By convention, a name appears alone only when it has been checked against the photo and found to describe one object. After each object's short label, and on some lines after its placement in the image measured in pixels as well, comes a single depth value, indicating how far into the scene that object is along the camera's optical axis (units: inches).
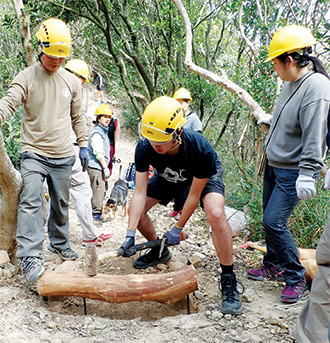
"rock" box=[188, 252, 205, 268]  144.4
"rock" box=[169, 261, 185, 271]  141.2
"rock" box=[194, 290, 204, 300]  122.1
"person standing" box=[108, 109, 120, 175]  262.0
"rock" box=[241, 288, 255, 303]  115.6
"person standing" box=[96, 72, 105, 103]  534.6
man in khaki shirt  112.9
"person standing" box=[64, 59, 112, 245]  148.2
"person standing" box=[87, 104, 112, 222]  208.8
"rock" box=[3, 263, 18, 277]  117.5
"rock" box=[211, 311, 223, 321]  105.0
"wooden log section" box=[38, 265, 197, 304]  108.3
